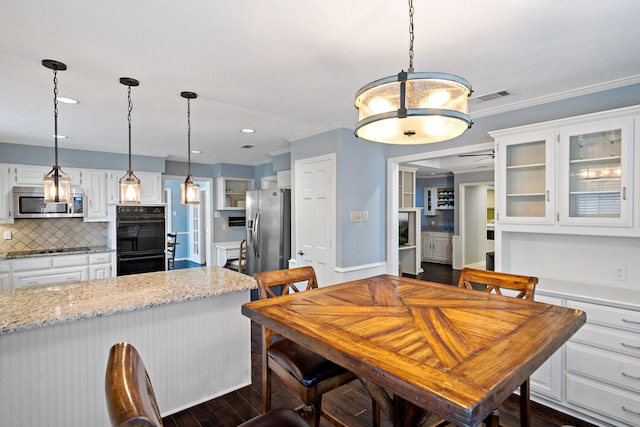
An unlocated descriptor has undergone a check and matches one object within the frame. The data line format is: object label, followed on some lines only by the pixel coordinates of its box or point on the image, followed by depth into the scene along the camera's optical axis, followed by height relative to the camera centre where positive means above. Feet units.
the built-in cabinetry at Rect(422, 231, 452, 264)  27.63 -2.80
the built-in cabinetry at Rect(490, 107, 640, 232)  7.70 +1.09
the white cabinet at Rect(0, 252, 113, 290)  13.57 -2.43
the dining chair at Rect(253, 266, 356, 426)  5.25 -2.59
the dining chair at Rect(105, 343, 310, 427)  2.25 -1.37
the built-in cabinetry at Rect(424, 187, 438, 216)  29.73 +1.19
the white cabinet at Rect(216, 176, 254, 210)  22.44 +1.47
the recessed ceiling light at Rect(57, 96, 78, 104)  9.62 +3.32
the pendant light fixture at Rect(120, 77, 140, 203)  8.21 +0.64
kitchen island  5.90 -2.65
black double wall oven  15.97 -1.28
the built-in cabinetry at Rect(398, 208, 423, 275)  23.06 -2.15
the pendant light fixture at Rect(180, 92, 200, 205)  9.18 +0.63
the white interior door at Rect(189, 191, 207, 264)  24.85 -1.57
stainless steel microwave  14.47 +0.31
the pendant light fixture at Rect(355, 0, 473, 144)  4.22 +1.48
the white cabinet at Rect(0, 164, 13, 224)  14.16 +0.71
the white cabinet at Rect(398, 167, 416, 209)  21.63 +1.73
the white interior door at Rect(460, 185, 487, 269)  25.73 -0.90
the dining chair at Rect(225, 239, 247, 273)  19.56 -3.06
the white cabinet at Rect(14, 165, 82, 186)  14.73 +1.77
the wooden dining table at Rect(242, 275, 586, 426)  3.11 -1.58
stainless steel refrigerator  16.02 -0.85
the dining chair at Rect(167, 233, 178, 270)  23.45 -2.61
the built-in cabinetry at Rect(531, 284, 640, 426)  7.03 -3.42
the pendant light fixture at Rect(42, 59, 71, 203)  6.98 +0.59
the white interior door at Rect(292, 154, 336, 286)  12.84 -0.07
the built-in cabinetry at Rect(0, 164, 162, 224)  14.34 +1.38
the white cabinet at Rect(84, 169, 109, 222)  16.15 +0.86
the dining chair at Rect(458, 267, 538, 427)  5.74 -1.47
